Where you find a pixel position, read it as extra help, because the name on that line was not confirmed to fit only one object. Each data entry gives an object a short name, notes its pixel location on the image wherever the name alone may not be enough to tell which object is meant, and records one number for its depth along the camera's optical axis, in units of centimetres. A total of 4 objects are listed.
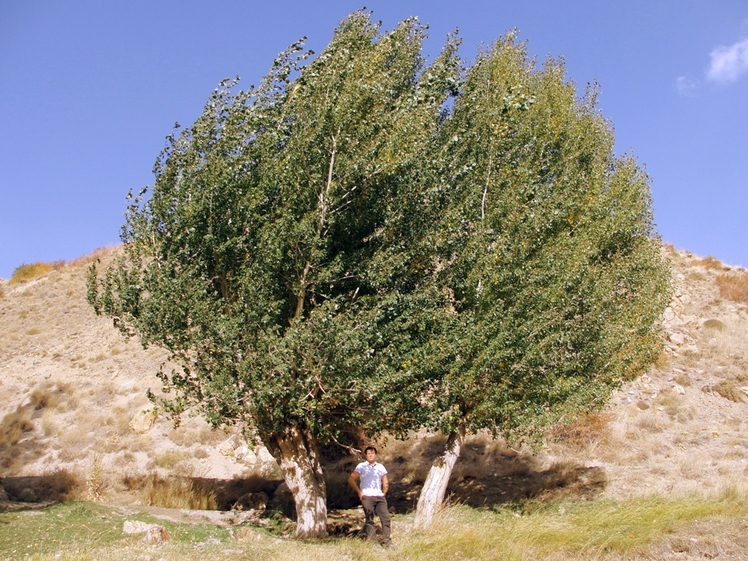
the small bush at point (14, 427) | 2077
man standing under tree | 890
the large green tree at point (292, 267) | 964
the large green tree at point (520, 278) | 1086
